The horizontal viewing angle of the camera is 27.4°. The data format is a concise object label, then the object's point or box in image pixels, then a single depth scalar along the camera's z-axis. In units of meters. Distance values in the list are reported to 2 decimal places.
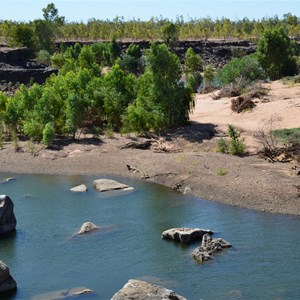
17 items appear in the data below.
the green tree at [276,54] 80.75
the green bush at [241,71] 75.50
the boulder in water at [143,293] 23.25
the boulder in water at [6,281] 26.34
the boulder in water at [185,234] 32.22
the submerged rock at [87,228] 34.16
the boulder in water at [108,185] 42.78
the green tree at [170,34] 125.75
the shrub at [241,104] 61.19
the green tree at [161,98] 53.69
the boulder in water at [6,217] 33.69
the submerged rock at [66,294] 26.14
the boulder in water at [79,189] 42.92
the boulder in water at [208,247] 29.77
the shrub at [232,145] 47.03
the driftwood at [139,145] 51.38
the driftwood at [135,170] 45.46
